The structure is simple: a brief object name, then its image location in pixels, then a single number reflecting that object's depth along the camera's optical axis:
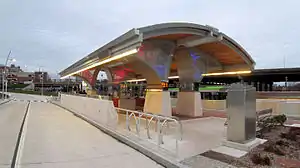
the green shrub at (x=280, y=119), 6.89
